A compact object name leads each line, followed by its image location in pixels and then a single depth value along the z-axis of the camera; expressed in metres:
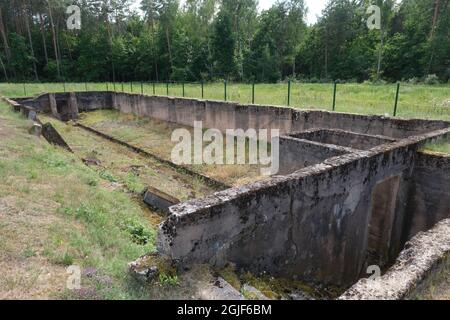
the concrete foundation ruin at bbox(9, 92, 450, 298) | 4.47
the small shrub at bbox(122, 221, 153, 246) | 6.79
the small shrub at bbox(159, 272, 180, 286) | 3.90
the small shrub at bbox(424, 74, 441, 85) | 25.32
